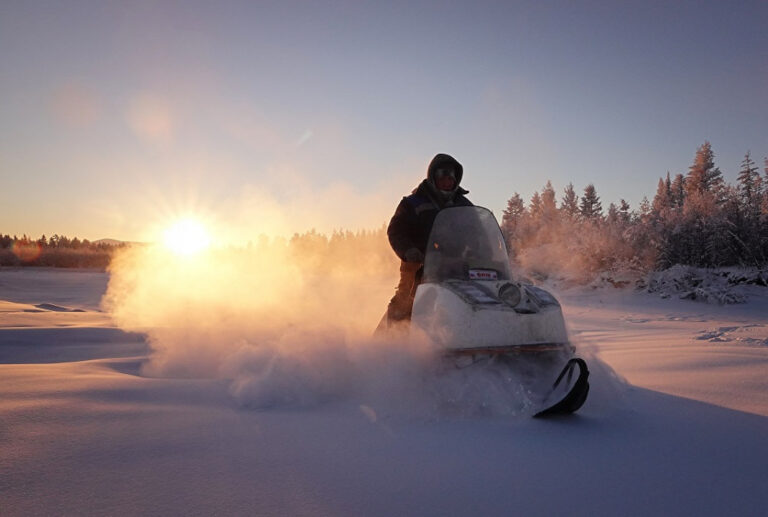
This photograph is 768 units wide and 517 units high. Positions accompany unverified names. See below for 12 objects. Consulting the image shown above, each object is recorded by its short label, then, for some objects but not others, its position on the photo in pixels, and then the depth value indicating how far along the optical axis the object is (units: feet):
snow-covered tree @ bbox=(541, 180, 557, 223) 148.89
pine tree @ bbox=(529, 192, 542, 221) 184.95
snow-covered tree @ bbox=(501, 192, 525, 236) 183.85
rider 13.60
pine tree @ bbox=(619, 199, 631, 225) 196.40
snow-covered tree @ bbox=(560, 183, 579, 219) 186.91
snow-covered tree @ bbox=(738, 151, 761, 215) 139.45
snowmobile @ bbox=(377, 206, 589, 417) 9.12
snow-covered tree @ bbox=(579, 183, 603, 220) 189.22
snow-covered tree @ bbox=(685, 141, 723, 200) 154.81
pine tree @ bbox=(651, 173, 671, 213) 188.75
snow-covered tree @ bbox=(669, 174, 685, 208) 184.60
